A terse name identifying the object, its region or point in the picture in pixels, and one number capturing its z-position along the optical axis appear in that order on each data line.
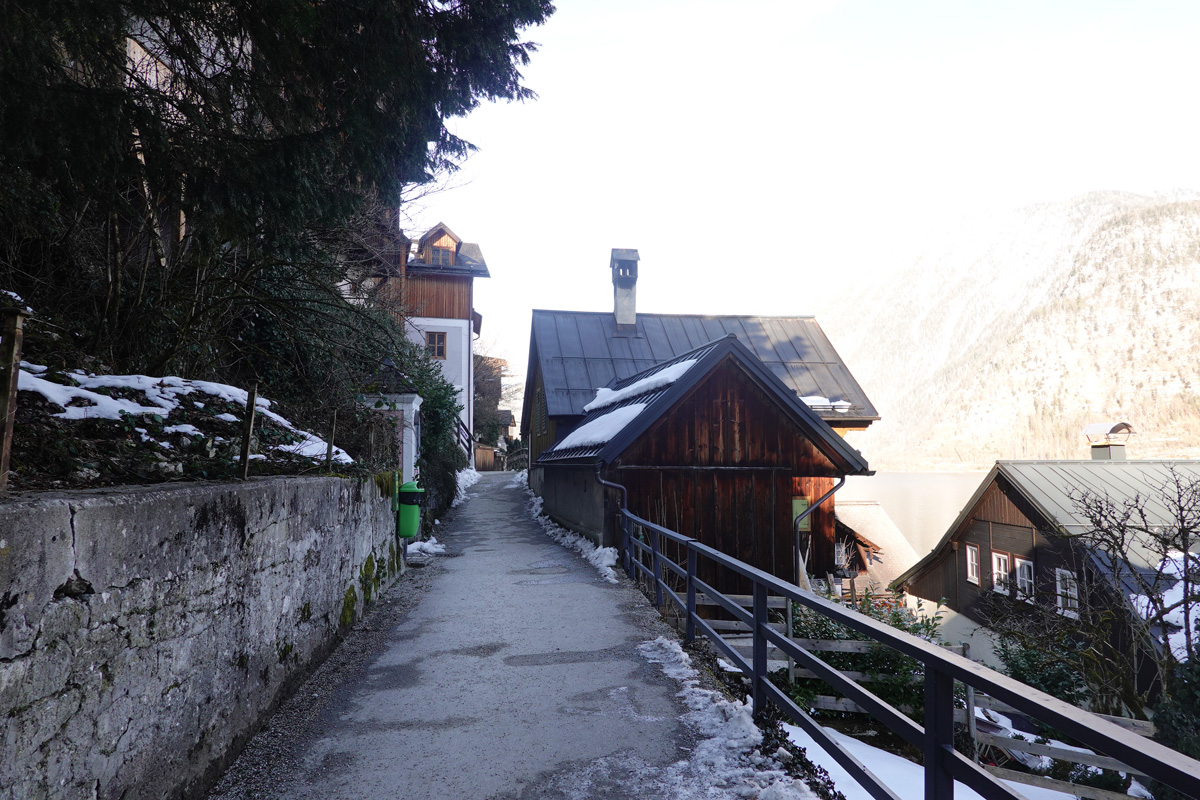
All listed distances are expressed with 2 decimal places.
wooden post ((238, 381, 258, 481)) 4.43
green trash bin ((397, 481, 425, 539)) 10.49
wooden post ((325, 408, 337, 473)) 6.70
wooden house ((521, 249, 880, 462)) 21.05
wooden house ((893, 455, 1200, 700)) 15.43
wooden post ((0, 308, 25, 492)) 2.51
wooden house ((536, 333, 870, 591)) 13.24
